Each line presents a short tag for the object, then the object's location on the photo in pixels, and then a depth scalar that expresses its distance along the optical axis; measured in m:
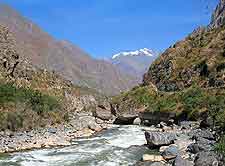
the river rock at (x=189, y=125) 34.38
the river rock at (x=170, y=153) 21.77
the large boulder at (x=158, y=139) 25.41
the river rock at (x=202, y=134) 25.57
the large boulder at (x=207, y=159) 18.60
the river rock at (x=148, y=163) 19.99
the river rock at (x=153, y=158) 21.62
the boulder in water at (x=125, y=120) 43.50
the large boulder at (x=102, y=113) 47.30
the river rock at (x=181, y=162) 19.63
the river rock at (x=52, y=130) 31.80
